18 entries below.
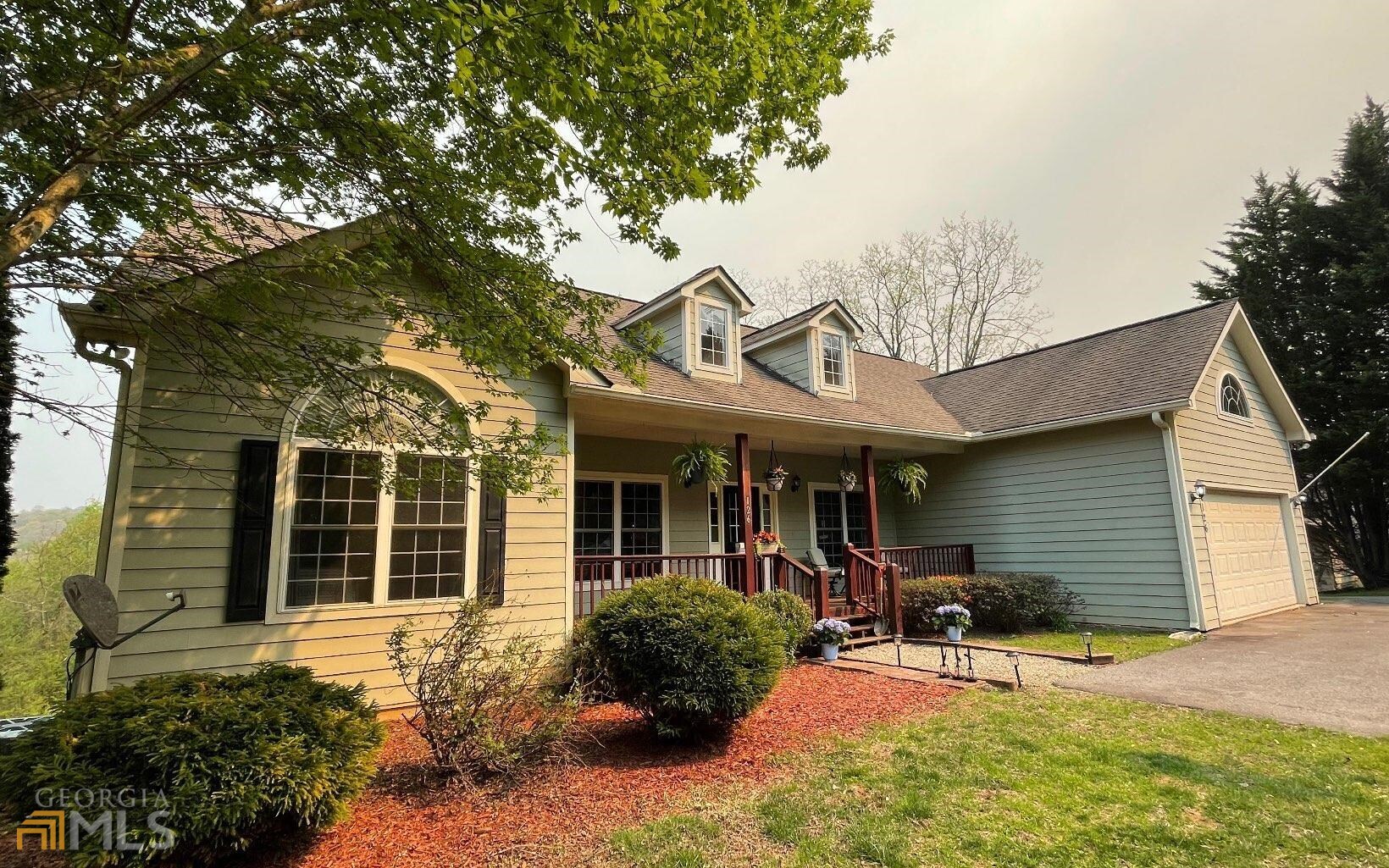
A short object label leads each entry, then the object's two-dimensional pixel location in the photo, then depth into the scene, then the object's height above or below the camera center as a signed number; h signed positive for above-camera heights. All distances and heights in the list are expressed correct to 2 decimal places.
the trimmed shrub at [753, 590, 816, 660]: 7.94 -1.02
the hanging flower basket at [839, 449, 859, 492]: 11.29 +0.96
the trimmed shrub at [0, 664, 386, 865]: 2.77 -1.04
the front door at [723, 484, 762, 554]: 11.03 +0.25
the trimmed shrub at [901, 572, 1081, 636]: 10.16 -1.21
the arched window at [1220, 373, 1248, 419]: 12.01 +2.53
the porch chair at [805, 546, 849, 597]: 11.12 -0.75
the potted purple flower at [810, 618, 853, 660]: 8.23 -1.40
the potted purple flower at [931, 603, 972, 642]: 9.18 -1.36
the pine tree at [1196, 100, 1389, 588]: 17.83 +6.87
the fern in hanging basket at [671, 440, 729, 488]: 9.41 +1.11
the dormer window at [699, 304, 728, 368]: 10.54 +3.48
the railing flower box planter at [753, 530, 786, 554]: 9.14 -0.15
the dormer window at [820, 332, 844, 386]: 12.09 +3.50
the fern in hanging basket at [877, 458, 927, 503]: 11.83 +1.08
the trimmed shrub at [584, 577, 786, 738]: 4.71 -0.95
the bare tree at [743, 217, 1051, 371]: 25.31 +10.06
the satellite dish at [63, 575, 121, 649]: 4.59 -0.43
